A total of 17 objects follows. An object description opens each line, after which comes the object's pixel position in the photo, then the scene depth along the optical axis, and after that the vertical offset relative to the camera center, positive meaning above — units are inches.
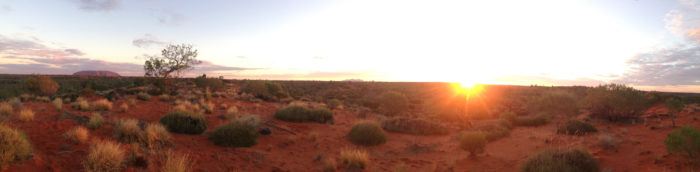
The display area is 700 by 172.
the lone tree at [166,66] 1050.7 +32.9
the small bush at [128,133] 302.4 -62.9
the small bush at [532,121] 750.5 -93.5
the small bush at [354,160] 338.0 -94.9
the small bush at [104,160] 214.5 -65.6
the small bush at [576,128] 550.8 -80.1
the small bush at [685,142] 274.2 -51.7
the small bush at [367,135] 491.5 -93.4
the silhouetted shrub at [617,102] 687.7 -35.7
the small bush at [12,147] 196.1 -55.0
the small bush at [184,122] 398.9 -67.1
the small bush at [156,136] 299.3 -66.5
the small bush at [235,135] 372.6 -77.7
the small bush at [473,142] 404.5 -83.2
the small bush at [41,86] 881.0 -44.3
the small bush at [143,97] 697.9 -54.9
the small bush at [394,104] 1005.2 -79.6
